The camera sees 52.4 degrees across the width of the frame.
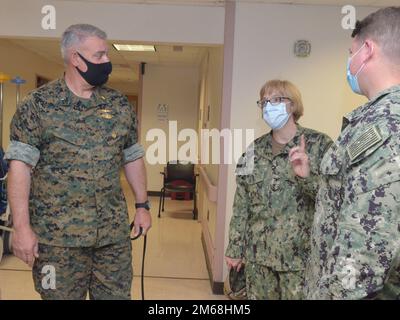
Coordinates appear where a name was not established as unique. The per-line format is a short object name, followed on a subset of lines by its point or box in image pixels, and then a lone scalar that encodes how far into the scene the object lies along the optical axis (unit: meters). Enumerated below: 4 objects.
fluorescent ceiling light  5.86
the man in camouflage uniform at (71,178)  1.71
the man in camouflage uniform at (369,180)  0.95
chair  6.37
